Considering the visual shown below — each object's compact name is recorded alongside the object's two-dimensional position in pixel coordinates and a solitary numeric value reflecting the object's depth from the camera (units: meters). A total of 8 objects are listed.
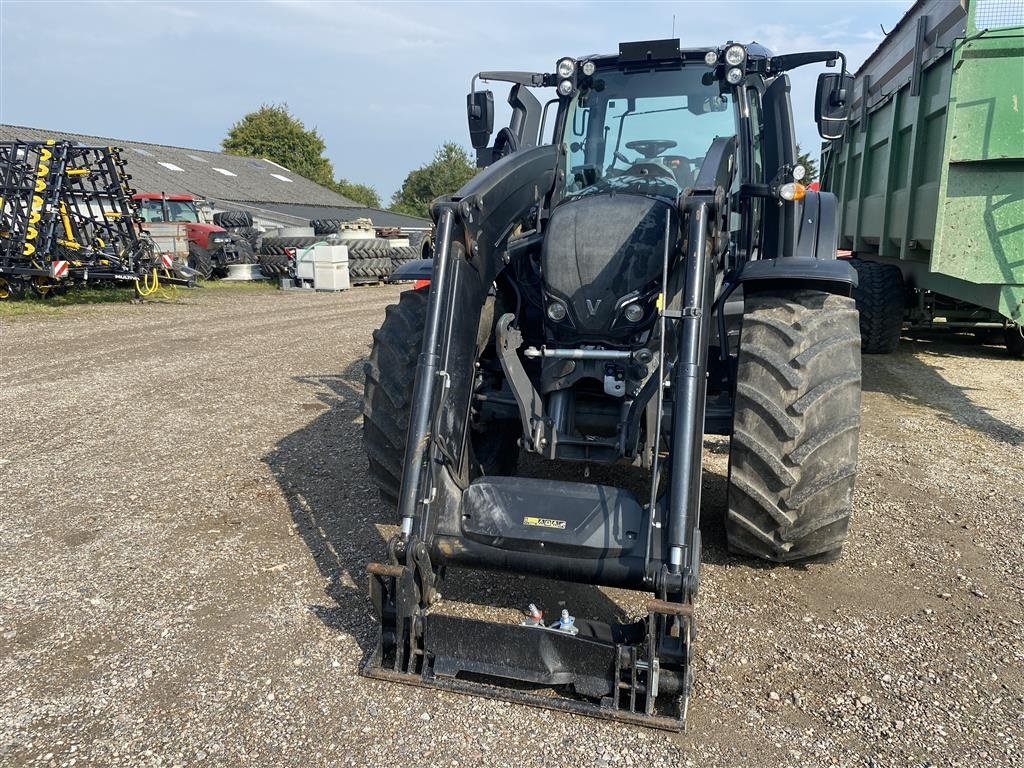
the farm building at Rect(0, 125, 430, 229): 30.31
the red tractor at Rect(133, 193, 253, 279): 20.16
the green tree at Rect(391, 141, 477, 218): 66.17
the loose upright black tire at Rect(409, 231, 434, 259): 26.41
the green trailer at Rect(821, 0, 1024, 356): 5.95
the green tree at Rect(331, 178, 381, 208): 61.19
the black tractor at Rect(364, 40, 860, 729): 2.72
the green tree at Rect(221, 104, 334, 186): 55.72
